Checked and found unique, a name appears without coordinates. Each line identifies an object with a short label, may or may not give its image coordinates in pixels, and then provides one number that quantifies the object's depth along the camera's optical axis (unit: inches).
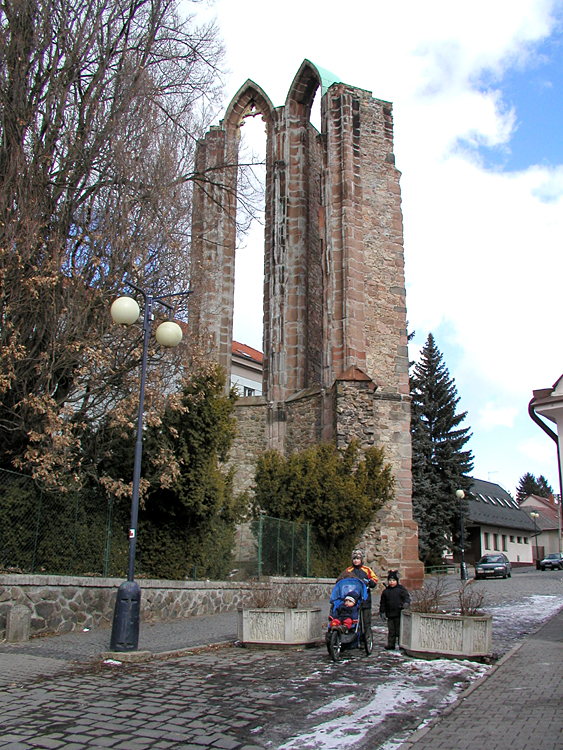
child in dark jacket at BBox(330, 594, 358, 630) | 348.8
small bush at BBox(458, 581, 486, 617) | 345.4
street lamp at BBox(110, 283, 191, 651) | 338.3
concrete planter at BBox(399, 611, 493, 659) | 332.2
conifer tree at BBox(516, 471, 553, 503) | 4317.4
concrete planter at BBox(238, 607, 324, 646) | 380.2
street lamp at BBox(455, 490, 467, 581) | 1072.8
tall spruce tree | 1307.8
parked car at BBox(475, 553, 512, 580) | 1295.5
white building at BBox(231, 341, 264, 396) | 1777.8
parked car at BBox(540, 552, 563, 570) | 1653.5
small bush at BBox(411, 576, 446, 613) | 358.9
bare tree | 444.8
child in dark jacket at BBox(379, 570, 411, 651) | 375.2
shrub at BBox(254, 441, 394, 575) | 751.1
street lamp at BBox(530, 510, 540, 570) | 1715.1
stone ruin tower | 867.4
